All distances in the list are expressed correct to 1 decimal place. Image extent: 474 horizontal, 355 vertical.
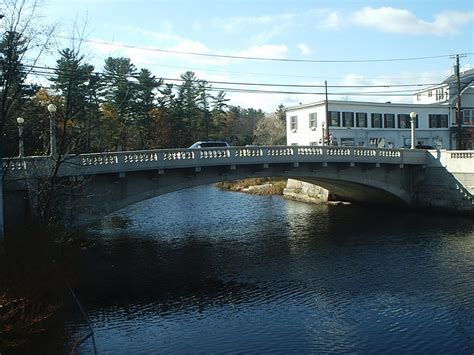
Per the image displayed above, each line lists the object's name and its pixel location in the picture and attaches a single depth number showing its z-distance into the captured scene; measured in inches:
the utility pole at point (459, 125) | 1607.5
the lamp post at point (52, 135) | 848.1
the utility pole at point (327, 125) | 1857.9
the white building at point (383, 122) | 2021.4
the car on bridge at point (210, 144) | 1555.5
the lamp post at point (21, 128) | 816.8
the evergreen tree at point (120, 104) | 2258.9
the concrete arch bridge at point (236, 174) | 879.7
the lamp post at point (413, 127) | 1375.4
